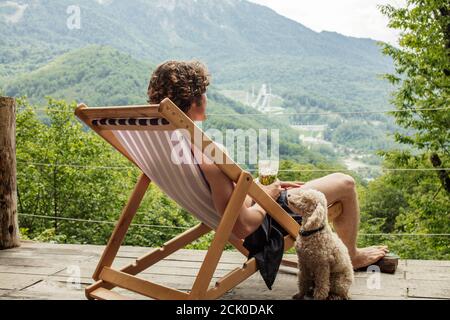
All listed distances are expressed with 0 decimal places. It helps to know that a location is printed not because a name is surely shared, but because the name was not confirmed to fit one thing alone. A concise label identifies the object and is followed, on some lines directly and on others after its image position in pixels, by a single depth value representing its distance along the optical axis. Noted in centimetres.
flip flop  255
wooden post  306
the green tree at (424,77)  1259
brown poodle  198
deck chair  178
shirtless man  189
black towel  206
